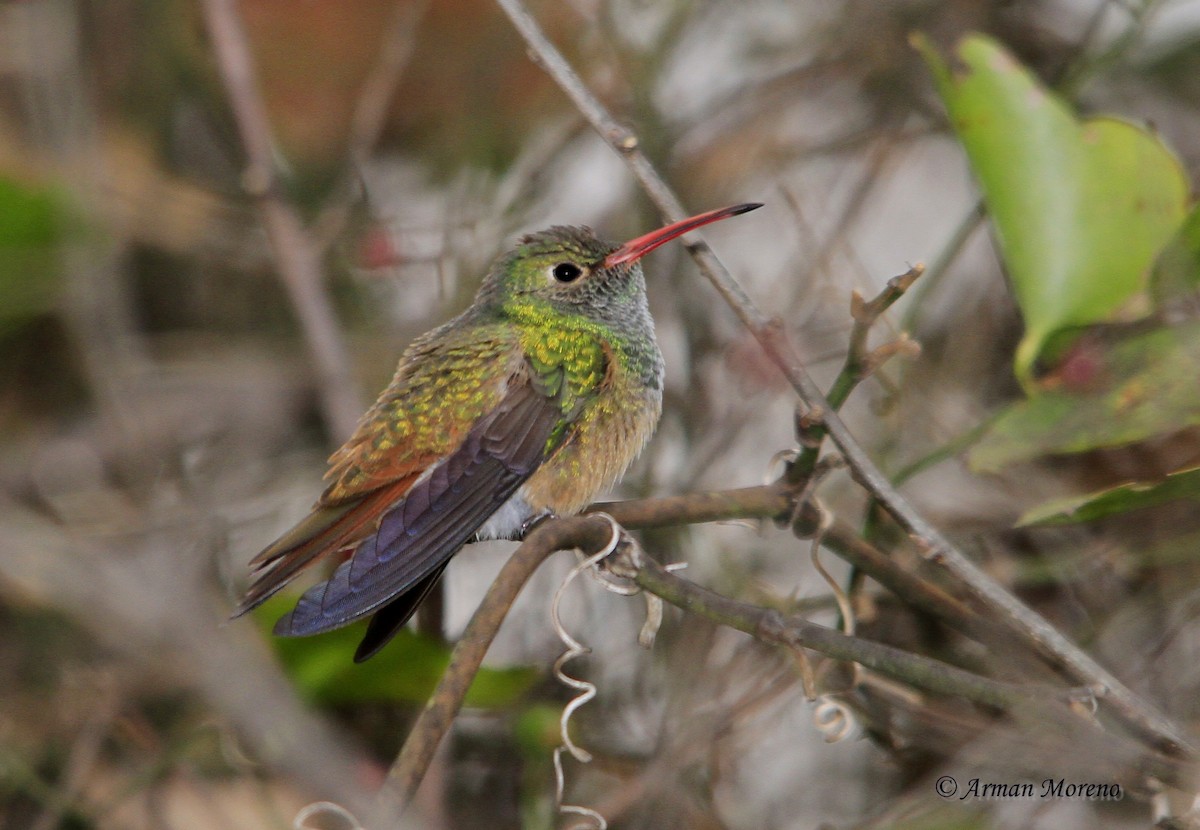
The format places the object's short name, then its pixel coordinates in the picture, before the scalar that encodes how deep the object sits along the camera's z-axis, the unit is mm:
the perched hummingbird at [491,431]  2240
